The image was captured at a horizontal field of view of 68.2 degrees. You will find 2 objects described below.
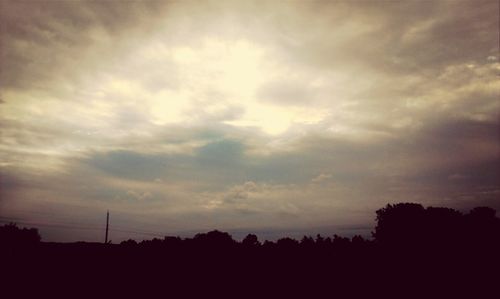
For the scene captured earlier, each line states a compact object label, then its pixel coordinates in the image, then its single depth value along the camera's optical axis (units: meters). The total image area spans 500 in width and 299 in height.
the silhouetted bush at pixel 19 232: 58.72
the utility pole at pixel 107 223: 93.44
